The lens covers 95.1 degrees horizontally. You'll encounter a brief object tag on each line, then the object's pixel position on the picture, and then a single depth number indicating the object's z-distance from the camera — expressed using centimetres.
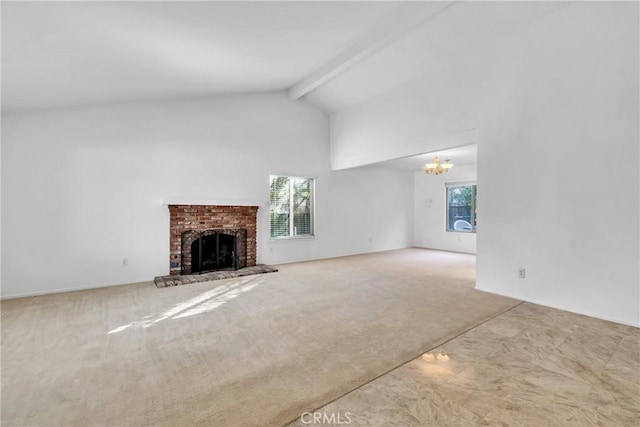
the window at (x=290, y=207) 677
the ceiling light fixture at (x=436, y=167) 653
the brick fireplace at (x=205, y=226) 532
